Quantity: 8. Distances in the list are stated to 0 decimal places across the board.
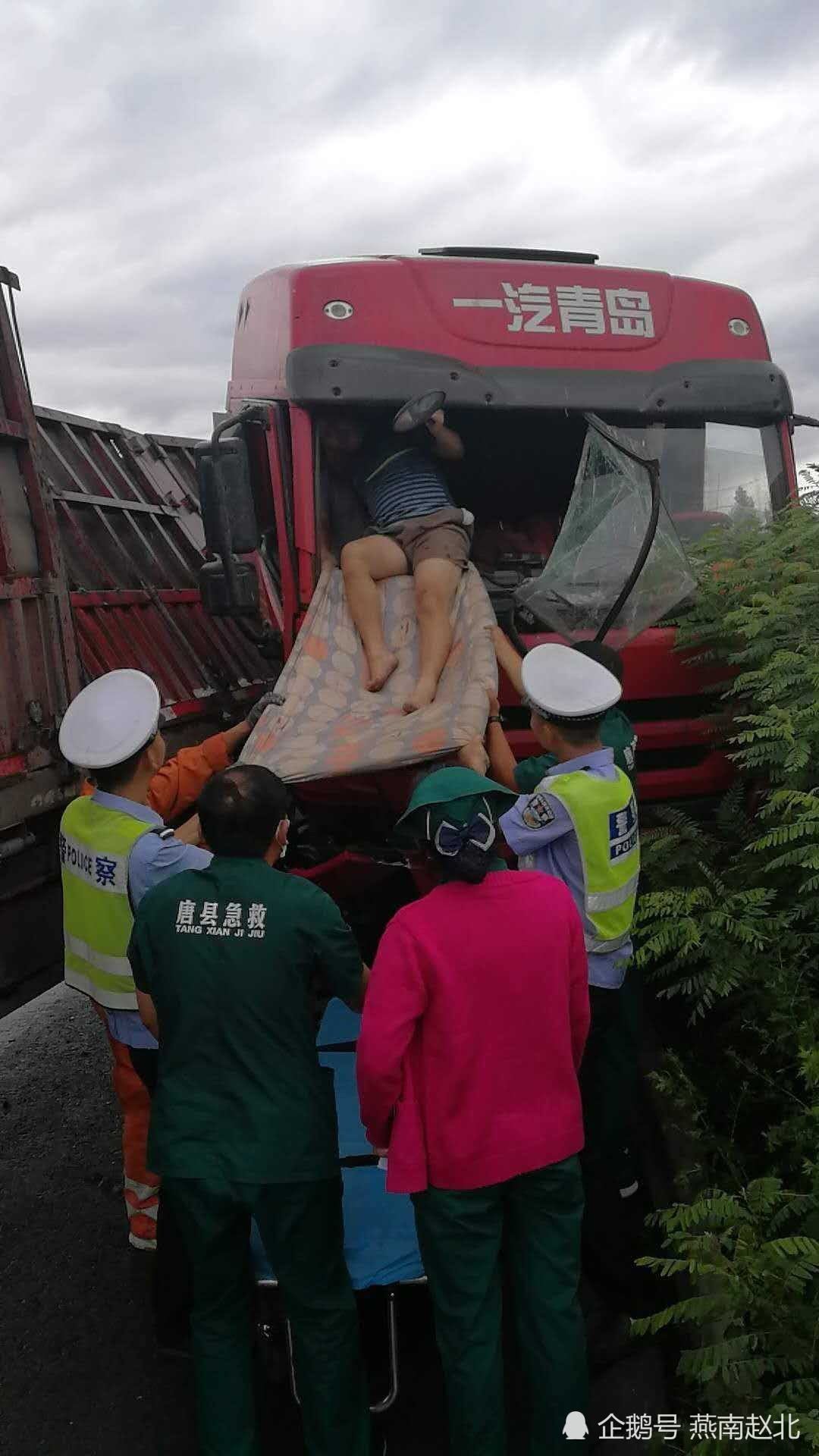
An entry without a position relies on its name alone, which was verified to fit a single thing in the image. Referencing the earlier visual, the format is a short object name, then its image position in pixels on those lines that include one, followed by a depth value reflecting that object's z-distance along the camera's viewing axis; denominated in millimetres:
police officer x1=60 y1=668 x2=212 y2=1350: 2945
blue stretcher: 2820
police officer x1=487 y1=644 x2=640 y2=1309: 2930
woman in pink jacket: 2287
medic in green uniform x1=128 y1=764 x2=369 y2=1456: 2406
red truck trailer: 4098
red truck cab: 4660
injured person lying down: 4285
